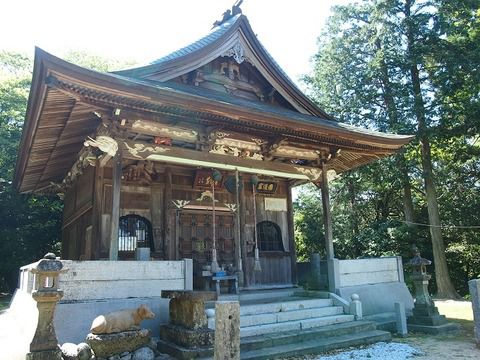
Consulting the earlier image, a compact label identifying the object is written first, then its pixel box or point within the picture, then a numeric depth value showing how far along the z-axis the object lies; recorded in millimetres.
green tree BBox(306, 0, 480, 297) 18547
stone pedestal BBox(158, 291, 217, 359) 6180
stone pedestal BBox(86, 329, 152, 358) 5820
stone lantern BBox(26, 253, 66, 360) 5422
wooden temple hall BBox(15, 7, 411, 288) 7832
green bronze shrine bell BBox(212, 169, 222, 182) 10402
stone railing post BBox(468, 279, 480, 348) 7543
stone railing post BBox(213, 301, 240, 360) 4234
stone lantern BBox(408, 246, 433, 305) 9703
